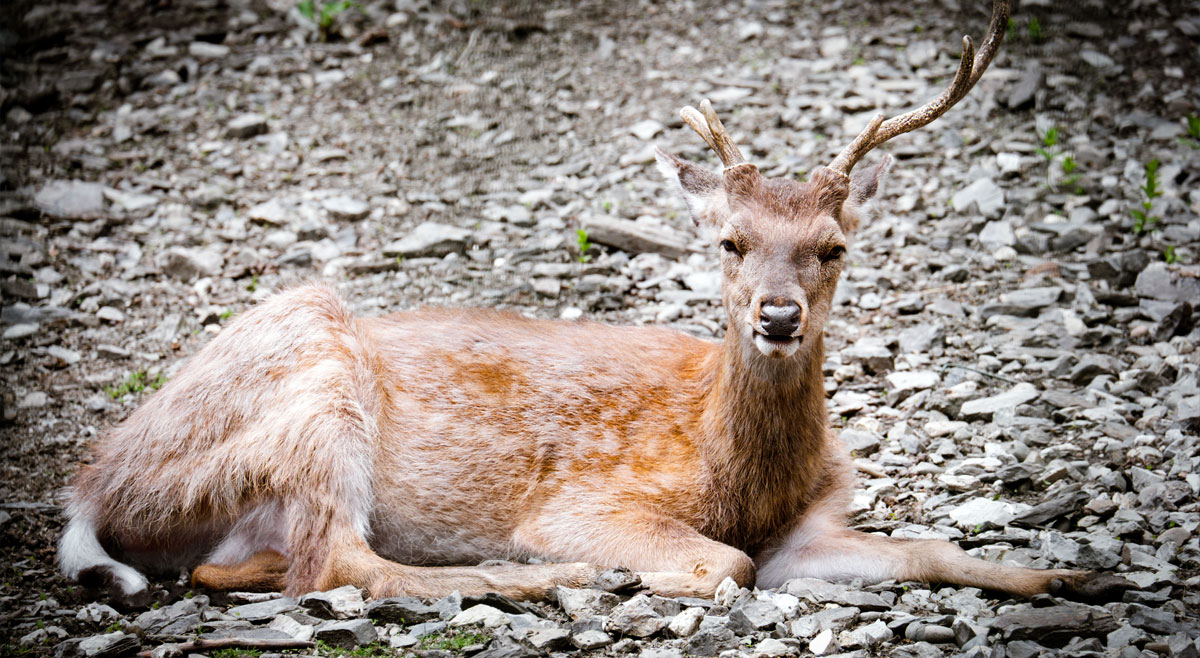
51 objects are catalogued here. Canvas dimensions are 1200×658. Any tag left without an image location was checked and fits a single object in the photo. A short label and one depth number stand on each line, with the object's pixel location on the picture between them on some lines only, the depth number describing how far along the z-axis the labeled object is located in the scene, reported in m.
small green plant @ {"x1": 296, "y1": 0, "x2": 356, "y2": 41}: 25.56
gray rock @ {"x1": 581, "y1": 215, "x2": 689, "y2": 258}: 18.64
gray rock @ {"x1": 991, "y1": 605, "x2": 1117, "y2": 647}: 9.55
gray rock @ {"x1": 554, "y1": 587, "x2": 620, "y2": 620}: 10.47
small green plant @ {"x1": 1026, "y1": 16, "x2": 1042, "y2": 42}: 23.56
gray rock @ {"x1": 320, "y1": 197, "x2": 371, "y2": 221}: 19.97
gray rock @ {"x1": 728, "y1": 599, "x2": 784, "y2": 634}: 10.05
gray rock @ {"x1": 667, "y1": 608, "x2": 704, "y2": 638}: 10.02
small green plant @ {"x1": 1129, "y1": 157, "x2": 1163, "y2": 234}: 18.03
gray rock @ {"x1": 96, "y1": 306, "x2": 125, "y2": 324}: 17.31
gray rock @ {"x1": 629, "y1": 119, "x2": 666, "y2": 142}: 21.83
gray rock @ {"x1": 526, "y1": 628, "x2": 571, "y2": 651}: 9.65
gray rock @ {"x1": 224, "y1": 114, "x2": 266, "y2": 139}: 22.41
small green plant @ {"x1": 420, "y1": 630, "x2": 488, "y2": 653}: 9.71
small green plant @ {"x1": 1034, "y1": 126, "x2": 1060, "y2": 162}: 20.27
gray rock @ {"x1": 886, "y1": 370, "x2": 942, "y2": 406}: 15.03
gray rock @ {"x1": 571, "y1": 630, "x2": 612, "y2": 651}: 9.77
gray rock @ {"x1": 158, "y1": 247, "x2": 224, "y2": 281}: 18.56
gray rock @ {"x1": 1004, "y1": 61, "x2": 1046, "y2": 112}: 21.58
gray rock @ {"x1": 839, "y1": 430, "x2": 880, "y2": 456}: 14.08
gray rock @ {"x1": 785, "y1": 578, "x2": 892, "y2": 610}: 10.51
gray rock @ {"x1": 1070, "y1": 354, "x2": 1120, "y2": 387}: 14.93
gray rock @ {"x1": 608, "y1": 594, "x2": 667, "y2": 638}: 10.02
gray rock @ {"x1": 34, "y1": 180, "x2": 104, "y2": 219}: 19.97
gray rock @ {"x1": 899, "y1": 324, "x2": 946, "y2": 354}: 16.02
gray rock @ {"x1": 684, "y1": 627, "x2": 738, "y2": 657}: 9.69
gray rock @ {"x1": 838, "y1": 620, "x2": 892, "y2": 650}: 9.73
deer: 11.47
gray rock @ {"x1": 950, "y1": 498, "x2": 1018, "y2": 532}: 12.21
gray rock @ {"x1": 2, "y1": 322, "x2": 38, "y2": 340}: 16.67
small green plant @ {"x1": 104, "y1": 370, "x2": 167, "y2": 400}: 15.52
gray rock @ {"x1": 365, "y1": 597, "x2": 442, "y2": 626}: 10.38
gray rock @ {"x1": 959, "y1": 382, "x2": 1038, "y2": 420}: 14.36
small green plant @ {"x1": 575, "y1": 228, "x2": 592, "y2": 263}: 18.69
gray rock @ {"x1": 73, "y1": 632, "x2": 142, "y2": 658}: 9.66
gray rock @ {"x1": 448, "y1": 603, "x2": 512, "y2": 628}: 10.12
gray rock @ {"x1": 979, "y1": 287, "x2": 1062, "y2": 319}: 16.61
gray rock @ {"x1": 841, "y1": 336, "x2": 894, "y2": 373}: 15.70
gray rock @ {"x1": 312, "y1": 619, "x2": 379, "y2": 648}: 9.78
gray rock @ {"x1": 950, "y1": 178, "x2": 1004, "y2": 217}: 19.06
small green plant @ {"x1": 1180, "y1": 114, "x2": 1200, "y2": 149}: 20.25
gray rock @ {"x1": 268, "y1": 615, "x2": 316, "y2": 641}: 9.95
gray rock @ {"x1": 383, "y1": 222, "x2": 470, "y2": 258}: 18.83
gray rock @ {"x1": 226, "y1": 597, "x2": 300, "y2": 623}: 10.48
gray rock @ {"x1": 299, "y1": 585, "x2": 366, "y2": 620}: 10.62
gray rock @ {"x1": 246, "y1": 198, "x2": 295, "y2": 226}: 19.89
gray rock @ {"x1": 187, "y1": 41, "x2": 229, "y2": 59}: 24.84
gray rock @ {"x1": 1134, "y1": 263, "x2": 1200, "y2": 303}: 16.45
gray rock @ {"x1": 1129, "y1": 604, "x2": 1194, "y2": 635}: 9.55
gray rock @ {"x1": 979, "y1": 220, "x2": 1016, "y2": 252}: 18.34
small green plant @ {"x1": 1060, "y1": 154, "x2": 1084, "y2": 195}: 19.42
